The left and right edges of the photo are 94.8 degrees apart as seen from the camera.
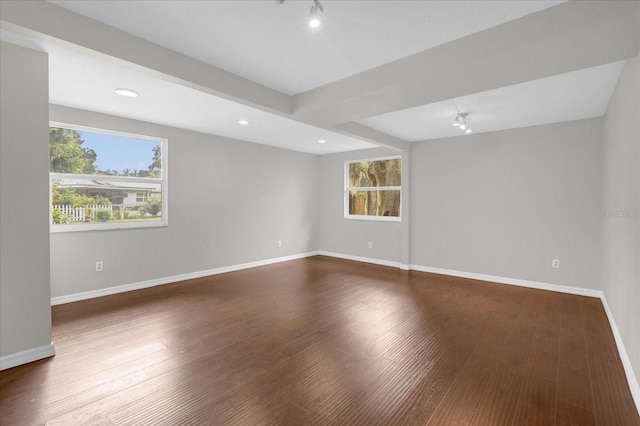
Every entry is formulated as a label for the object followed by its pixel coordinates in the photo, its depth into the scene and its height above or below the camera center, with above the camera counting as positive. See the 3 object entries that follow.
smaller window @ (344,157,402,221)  6.17 +0.45
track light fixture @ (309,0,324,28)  1.66 +1.12
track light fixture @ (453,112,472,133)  3.77 +1.21
